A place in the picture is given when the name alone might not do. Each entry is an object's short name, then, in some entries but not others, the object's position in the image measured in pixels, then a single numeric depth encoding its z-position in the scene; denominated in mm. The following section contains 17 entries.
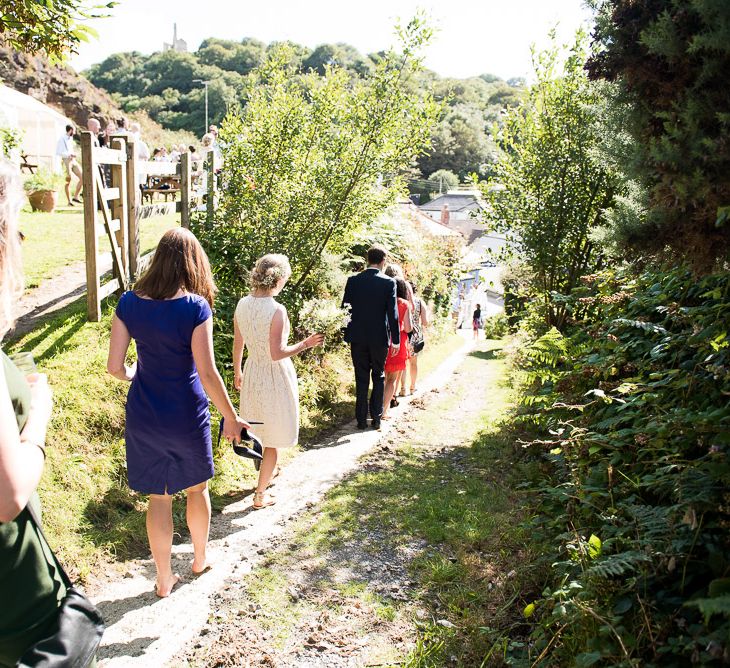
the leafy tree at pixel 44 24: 5129
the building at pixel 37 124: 25234
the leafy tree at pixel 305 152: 8477
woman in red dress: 8602
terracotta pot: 13711
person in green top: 1686
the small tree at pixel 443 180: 93800
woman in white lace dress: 5324
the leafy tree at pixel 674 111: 2475
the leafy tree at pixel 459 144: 91125
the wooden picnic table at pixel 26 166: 16688
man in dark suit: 7727
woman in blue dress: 3756
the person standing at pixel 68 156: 15252
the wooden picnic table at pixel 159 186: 14200
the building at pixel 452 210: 75125
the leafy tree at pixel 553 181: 8016
